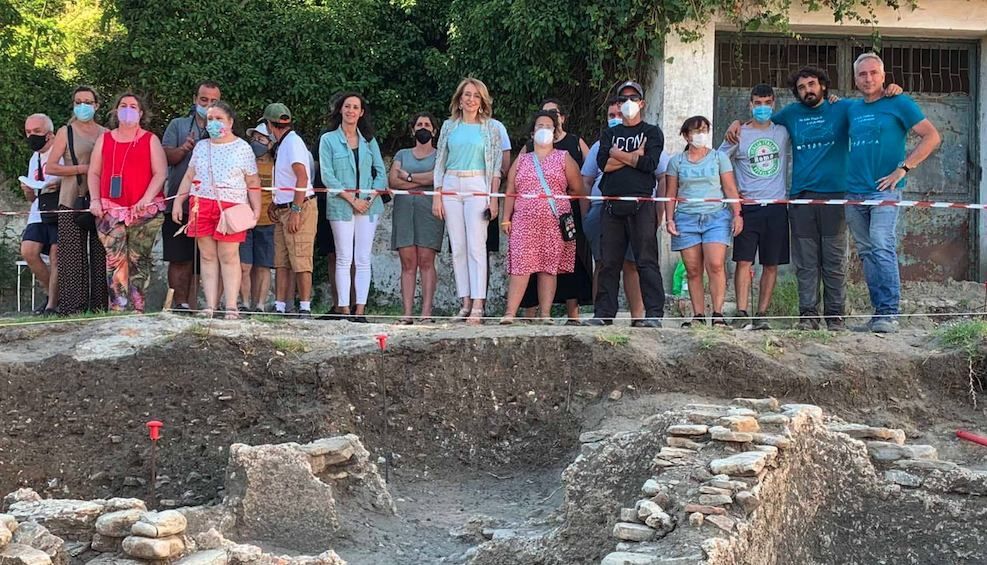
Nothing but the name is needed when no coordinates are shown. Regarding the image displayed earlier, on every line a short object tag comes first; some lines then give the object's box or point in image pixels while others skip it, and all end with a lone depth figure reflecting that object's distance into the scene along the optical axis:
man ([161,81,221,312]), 9.90
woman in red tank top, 9.65
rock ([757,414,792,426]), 6.98
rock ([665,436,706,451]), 6.82
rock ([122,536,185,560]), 6.20
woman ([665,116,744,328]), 9.41
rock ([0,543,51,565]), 5.89
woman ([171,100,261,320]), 9.39
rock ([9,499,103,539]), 6.63
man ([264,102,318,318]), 9.88
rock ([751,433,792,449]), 6.76
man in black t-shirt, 9.36
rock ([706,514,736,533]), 6.16
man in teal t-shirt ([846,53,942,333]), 9.04
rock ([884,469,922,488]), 7.08
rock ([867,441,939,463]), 7.21
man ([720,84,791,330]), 9.59
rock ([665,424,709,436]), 6.85
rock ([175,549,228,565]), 6.18
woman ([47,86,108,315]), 9.88
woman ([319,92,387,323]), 9.91
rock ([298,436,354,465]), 7.65
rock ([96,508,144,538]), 6.45
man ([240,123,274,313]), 10.16
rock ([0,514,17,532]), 6.14
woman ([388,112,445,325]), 10.09
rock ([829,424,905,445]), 7.36
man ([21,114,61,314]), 10.26
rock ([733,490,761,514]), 6.30
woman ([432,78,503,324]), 9.73
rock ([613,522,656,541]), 6.23
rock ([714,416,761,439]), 6.86
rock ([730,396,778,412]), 7.35
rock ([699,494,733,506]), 6.28
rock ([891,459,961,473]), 7.11
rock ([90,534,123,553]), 6.46
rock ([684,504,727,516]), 6.25
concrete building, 12.71
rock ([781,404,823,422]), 7.13
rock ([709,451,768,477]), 6.45
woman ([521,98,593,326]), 10.03
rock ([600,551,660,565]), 5.92
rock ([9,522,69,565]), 6.18
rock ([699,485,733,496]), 6.33
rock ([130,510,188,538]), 6.26
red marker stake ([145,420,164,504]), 7.93
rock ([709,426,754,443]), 6.74
